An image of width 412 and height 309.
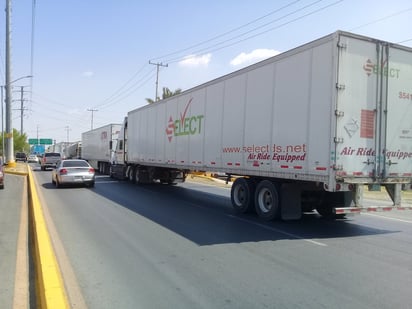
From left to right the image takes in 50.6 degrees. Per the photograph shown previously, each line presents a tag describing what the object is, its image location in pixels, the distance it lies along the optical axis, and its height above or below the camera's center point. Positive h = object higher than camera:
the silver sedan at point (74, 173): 20.38 -0.97
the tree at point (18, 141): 95.31 +2.07
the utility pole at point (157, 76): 52.93 +10.07
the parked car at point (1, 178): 18.81 -1.21
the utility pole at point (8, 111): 35.22 +3.21
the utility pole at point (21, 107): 84.99 +8.65
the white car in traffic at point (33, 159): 78.00 -1.39
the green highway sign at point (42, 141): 105.00 +2.57
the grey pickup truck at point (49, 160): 41.78 -0.78
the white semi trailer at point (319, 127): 9.12 +0.81
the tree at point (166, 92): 48.67 +7.24
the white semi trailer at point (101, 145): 32.03 +0.68
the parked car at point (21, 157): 71.43 -0.99
